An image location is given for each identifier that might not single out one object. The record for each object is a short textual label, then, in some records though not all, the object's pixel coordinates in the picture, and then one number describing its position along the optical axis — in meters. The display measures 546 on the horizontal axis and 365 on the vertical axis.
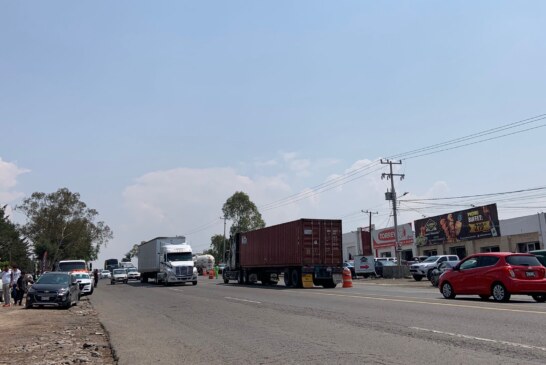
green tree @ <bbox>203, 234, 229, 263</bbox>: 112.10
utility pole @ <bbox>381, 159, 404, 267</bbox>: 46.53
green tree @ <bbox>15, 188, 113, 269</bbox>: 74.38
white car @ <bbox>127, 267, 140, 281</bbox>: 52.53
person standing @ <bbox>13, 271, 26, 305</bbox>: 23.39
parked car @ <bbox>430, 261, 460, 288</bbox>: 30.05
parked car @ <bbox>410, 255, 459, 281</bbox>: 37.94
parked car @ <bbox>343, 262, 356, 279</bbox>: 48.74
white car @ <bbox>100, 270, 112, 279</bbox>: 80.94
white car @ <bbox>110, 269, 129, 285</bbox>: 49.69
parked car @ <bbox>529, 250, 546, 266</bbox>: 25.44
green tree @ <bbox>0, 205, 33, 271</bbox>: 64.88
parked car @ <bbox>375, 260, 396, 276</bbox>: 46.78
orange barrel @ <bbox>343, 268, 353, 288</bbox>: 30.41
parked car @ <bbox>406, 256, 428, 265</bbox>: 44.67
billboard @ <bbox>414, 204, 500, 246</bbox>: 46.31
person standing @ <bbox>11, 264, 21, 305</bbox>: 23.58
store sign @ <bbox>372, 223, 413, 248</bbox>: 59.25
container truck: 29.88
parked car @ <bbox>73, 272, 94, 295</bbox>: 28.35
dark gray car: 20.12
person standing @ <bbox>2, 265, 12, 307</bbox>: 22.59
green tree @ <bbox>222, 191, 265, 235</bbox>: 84.94
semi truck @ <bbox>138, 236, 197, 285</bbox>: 37.66
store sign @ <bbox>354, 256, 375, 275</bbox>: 47.64
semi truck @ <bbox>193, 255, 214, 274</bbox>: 81.53
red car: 16.72
